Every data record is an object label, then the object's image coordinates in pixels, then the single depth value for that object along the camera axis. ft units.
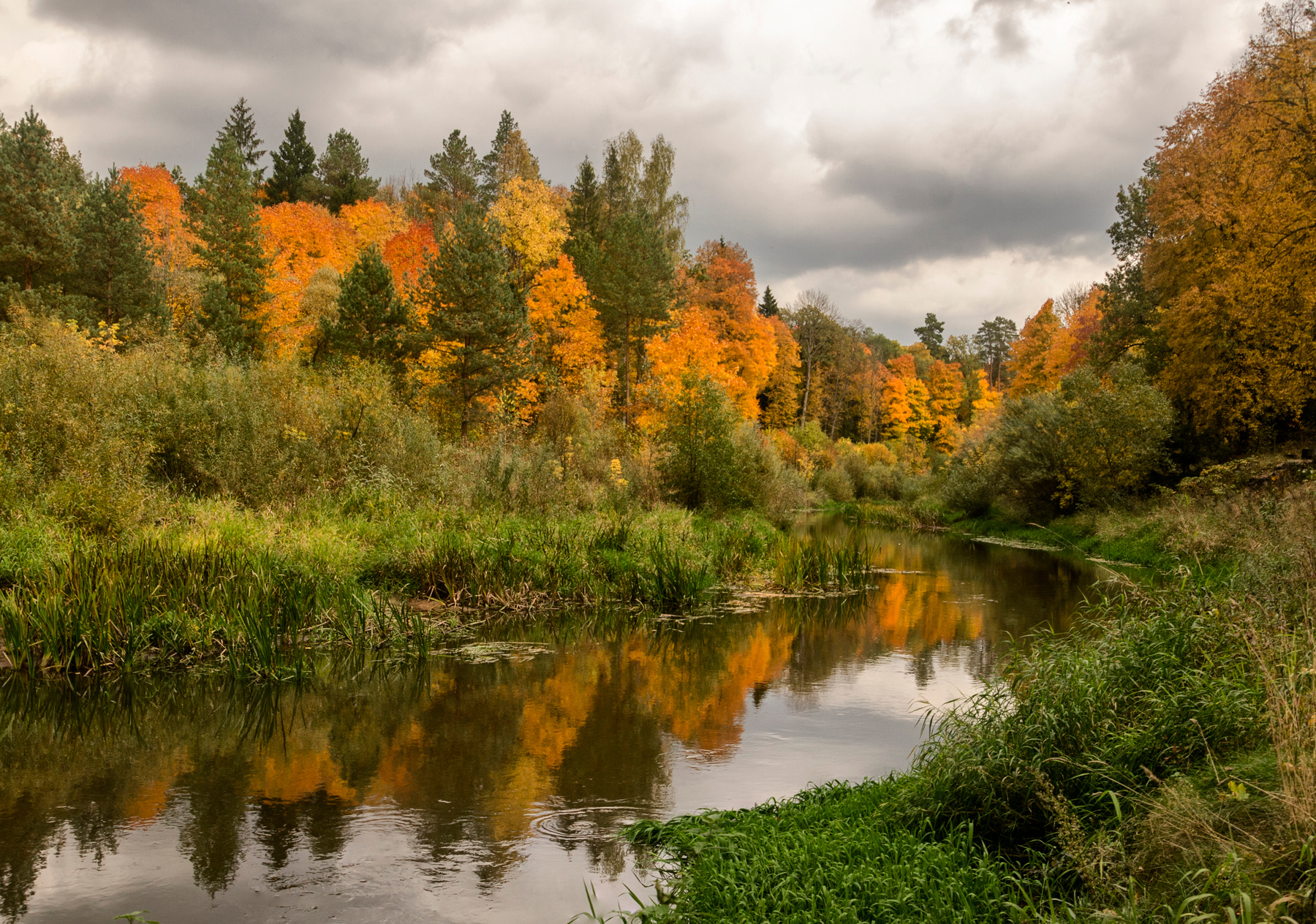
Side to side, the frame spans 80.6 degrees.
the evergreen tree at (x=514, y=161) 142.00
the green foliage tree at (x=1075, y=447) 82.33
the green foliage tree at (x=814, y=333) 194.39
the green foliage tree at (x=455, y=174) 166.20
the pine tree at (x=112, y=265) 92.84
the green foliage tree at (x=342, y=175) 160.97
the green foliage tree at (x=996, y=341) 294.25
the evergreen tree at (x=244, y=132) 172.55
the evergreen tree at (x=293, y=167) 163.32
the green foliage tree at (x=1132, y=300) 94.63
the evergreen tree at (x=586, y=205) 139.13
